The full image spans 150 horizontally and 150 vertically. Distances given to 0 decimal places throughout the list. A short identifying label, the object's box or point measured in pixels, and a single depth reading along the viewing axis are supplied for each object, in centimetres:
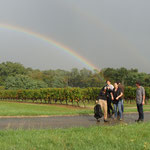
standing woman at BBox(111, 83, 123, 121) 1025
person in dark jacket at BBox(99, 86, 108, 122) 953
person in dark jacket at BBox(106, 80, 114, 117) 1013
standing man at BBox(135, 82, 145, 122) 936
